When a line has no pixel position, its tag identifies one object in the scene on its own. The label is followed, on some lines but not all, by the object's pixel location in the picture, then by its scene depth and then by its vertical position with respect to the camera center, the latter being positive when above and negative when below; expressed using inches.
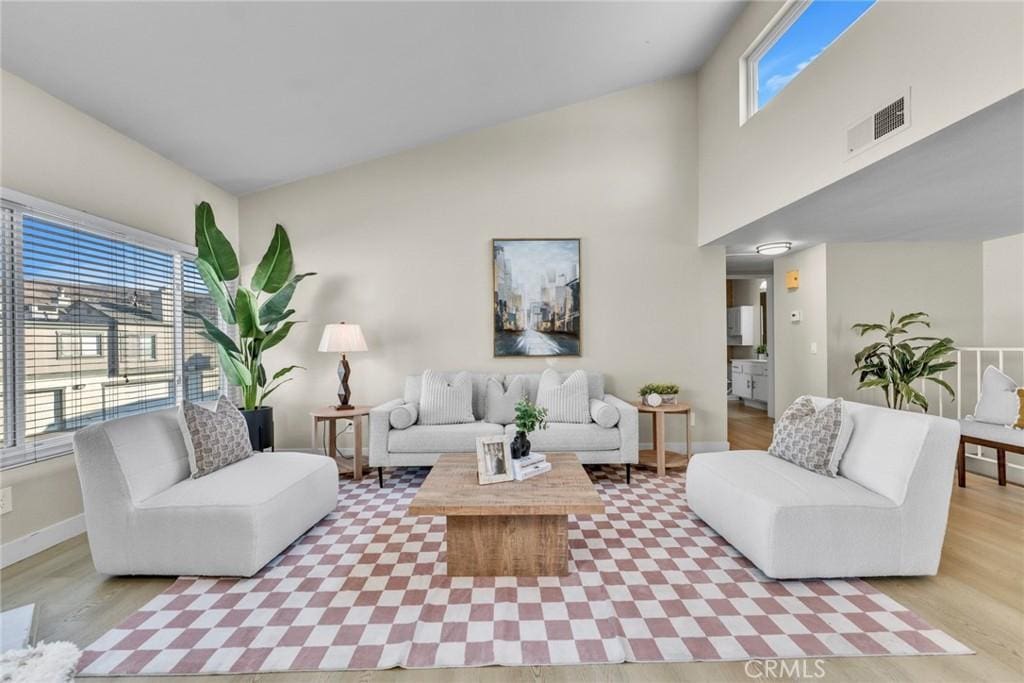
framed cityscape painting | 183.5 +17.3
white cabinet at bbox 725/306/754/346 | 333.4 +8.1
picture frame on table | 102.7 -26.7
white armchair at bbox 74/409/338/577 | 90.4 -33.9
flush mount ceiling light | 178.9 +35.0
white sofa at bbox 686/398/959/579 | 86.7 -34.1
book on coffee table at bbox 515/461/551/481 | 103.2 -29.6
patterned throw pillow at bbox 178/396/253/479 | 103.7 -21.6
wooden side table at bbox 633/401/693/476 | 158.6 -36.3
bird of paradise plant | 147.9 +11.8
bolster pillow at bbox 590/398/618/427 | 150.3 -24.6
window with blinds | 103.6 +4.7
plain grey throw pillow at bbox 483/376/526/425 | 166.1 -21.2
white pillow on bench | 136.3 -19.6
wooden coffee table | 91.9 -39.0
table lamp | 163.3 -0.2
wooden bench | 132.0 -31.0
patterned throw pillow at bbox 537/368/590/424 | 157.2 -20.4
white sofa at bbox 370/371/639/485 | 149.1 -32.2
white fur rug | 61.9 -43.7
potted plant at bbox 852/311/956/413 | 154.9 -9.6
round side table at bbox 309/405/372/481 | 157.1 -25.8
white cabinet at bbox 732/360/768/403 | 292.0 -27.7
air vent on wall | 88.7 +42.7
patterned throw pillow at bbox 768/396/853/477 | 99.2 -22.2
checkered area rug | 68.8 -46.2
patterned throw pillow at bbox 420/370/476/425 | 158.1 -20.5
